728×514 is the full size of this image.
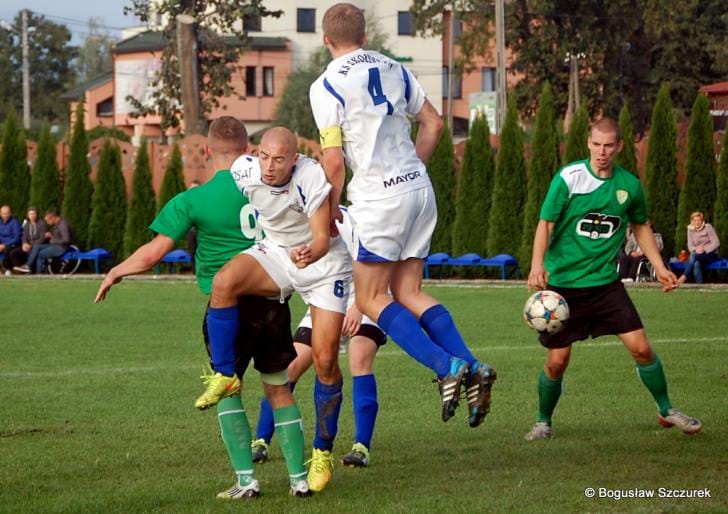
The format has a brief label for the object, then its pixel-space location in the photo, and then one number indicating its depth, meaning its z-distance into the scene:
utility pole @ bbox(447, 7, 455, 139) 51.88
